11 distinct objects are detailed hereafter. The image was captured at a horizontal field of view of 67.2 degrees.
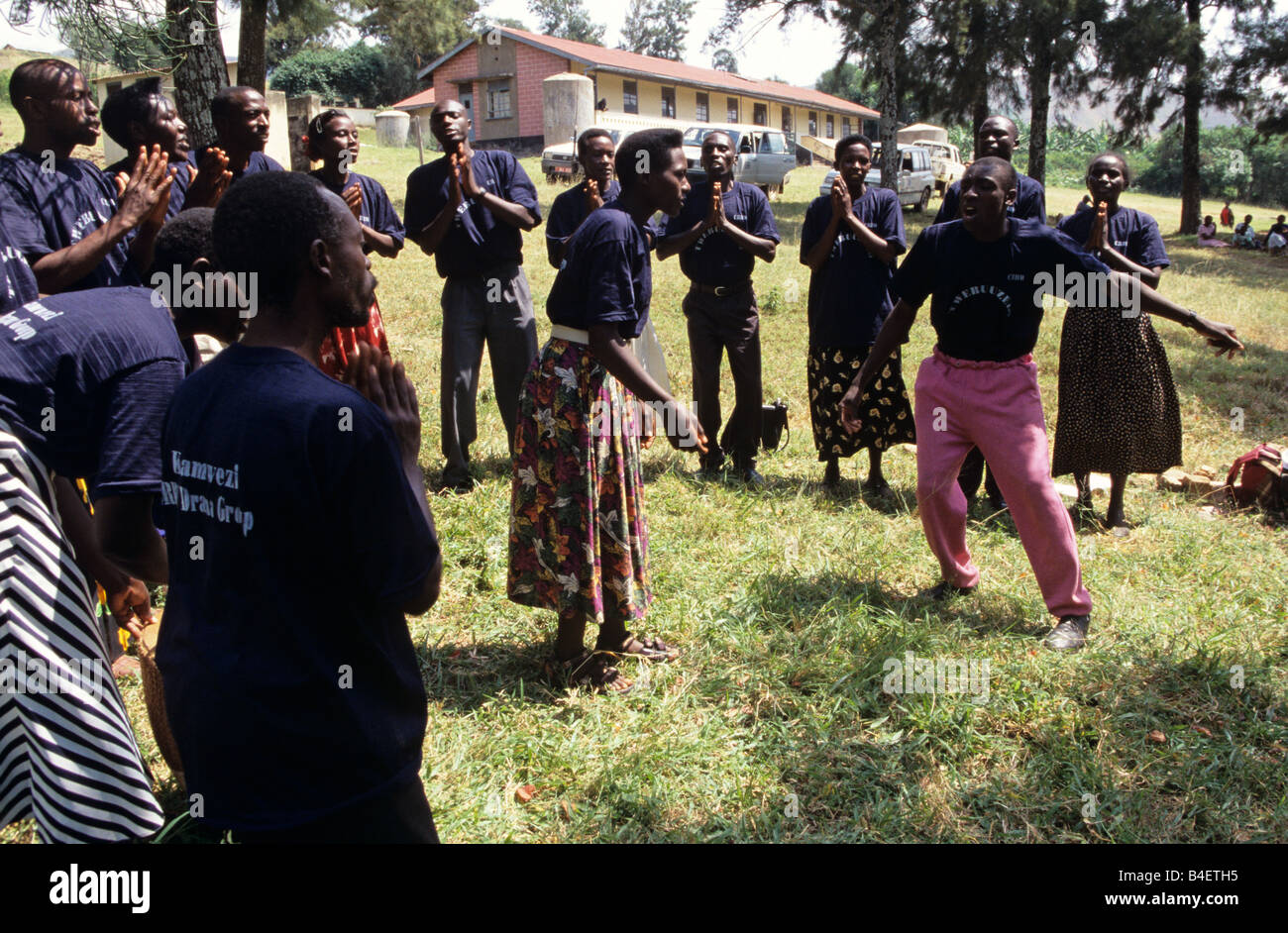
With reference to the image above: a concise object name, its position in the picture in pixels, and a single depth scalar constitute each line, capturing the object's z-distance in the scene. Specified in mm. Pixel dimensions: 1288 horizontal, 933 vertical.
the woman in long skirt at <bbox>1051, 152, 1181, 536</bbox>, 5426
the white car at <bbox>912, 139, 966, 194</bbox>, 29706
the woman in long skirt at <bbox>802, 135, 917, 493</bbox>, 5934
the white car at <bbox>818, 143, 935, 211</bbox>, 24859
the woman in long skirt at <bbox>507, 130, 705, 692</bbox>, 3273
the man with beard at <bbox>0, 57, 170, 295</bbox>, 3340
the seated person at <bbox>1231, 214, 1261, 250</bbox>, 22672
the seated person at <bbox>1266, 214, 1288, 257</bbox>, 21531
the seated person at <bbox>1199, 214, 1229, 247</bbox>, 22906
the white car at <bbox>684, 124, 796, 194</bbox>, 24609
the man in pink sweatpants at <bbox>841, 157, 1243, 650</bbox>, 4082
